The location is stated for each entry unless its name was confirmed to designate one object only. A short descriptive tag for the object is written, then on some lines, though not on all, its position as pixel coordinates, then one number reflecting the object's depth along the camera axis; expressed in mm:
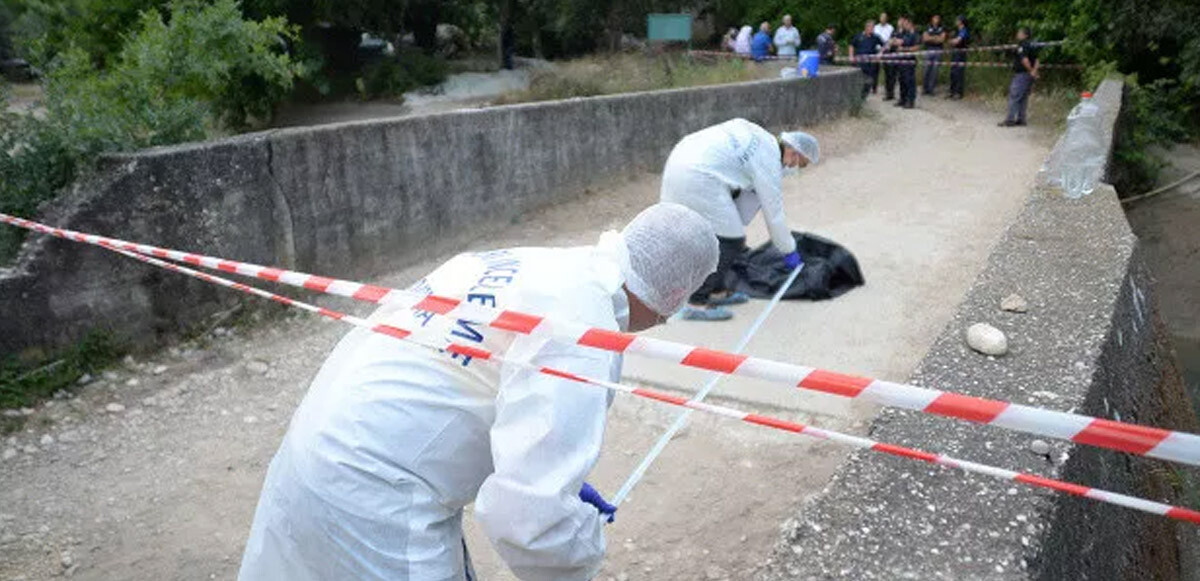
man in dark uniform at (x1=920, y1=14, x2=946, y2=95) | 17297
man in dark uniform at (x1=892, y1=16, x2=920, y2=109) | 15883
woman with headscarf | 20239
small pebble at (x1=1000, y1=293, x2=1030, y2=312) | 3630
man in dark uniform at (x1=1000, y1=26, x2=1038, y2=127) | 13859
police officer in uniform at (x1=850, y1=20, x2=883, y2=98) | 17109
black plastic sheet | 6242
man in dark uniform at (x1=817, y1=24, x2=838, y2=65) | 18266
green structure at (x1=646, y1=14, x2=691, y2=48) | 18328
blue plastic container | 14117
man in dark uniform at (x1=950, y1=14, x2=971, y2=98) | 17234
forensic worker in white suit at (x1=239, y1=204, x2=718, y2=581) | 1686
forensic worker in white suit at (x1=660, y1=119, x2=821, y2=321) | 5734
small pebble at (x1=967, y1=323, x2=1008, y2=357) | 3197
